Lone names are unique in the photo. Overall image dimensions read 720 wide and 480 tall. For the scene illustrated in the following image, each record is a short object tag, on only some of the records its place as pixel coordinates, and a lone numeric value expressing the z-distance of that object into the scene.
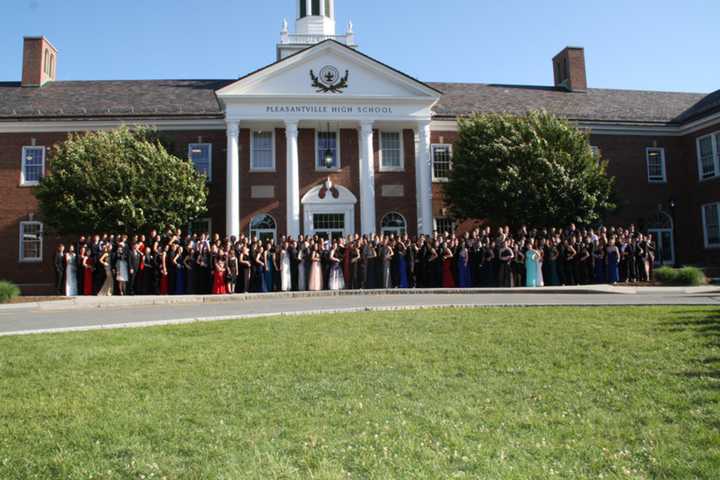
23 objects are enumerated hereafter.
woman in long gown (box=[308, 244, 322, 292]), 19.66
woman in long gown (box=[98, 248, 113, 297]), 18.72
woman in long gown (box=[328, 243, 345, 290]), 19.94
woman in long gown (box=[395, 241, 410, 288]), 20.08
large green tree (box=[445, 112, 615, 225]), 23.48
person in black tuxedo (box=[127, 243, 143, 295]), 18.80
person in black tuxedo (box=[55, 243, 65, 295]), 19.23
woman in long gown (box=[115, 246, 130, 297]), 18.75
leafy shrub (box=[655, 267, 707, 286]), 19.30
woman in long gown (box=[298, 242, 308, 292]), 19.81
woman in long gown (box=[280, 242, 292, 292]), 19.56
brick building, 26.56
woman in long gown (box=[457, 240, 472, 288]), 20.02
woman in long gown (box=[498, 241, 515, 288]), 19.73
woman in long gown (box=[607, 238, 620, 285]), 20.50
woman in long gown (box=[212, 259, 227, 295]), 18.80
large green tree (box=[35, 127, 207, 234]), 21.84
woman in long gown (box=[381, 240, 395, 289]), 19.83
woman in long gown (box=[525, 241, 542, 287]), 19.98
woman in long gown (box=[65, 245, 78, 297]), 19.14
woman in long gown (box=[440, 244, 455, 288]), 20.09
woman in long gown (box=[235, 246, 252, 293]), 19.22
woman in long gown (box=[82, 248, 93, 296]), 18.98
